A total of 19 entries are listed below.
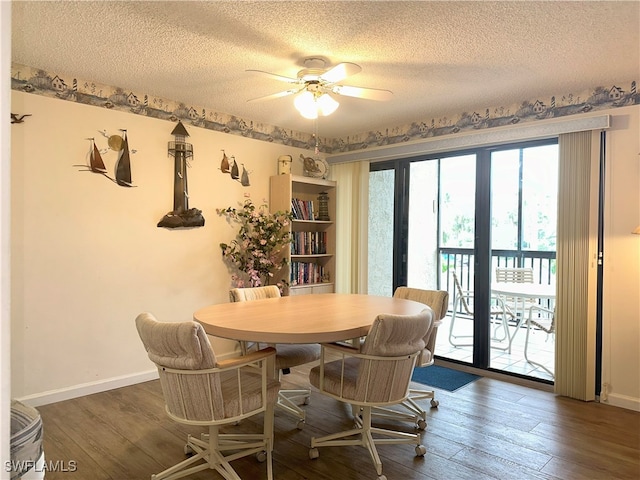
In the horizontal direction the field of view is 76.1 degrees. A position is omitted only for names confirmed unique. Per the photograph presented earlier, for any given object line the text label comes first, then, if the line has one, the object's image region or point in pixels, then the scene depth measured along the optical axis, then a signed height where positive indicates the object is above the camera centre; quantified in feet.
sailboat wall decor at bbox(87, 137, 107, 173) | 10.54 +1.92
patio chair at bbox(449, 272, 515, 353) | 13.34 -2.53
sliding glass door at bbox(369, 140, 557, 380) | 12.19 +0.16
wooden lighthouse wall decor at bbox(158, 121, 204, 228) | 12.12 +1.52
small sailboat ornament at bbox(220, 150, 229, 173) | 13.39 +2.33
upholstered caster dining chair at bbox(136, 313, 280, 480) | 5.94 -2.37
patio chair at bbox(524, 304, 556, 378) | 11.79 -2.54
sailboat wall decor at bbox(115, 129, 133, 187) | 11.06 +1.85
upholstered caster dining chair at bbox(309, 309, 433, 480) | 6.63 -2.29
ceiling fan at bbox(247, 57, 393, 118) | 8.56 +3.14
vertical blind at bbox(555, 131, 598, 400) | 10.42 -0.78
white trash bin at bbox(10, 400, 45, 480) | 2.62 -1.40
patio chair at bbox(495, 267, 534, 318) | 13.32 -1.28
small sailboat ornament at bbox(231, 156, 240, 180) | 13.69 +2.15
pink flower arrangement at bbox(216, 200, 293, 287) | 13.42 -0.31
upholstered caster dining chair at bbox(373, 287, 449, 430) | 8.89 -2.59
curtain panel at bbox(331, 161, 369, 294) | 15.44 +0.41
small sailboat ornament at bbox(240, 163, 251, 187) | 13.98 +1.94
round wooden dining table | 6.40 -1.53
